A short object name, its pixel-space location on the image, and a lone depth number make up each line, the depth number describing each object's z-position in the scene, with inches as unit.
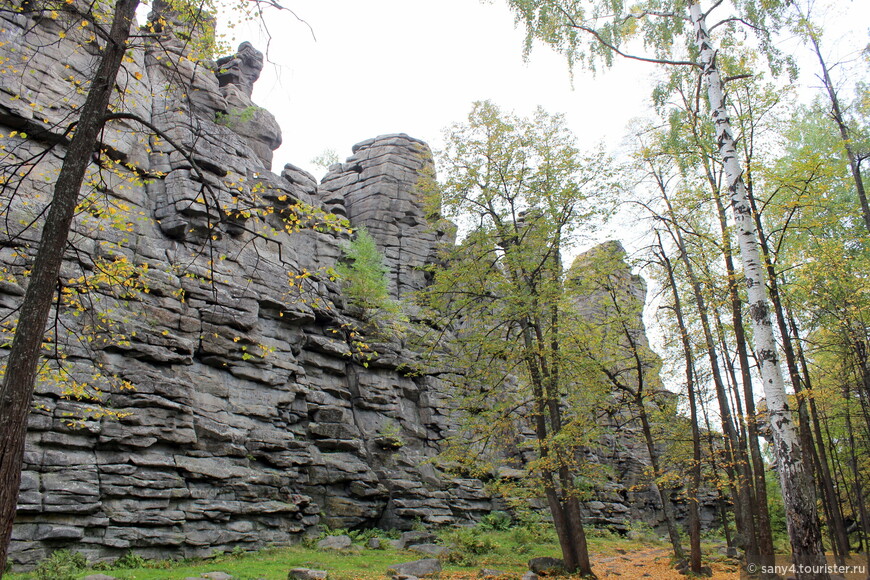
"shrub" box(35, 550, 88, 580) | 423.5
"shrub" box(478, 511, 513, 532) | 958.4
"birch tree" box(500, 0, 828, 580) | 348.2
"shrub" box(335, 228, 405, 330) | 984.9
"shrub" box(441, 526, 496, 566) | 670.5
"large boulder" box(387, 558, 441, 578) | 562.9
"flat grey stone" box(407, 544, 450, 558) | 686.8
